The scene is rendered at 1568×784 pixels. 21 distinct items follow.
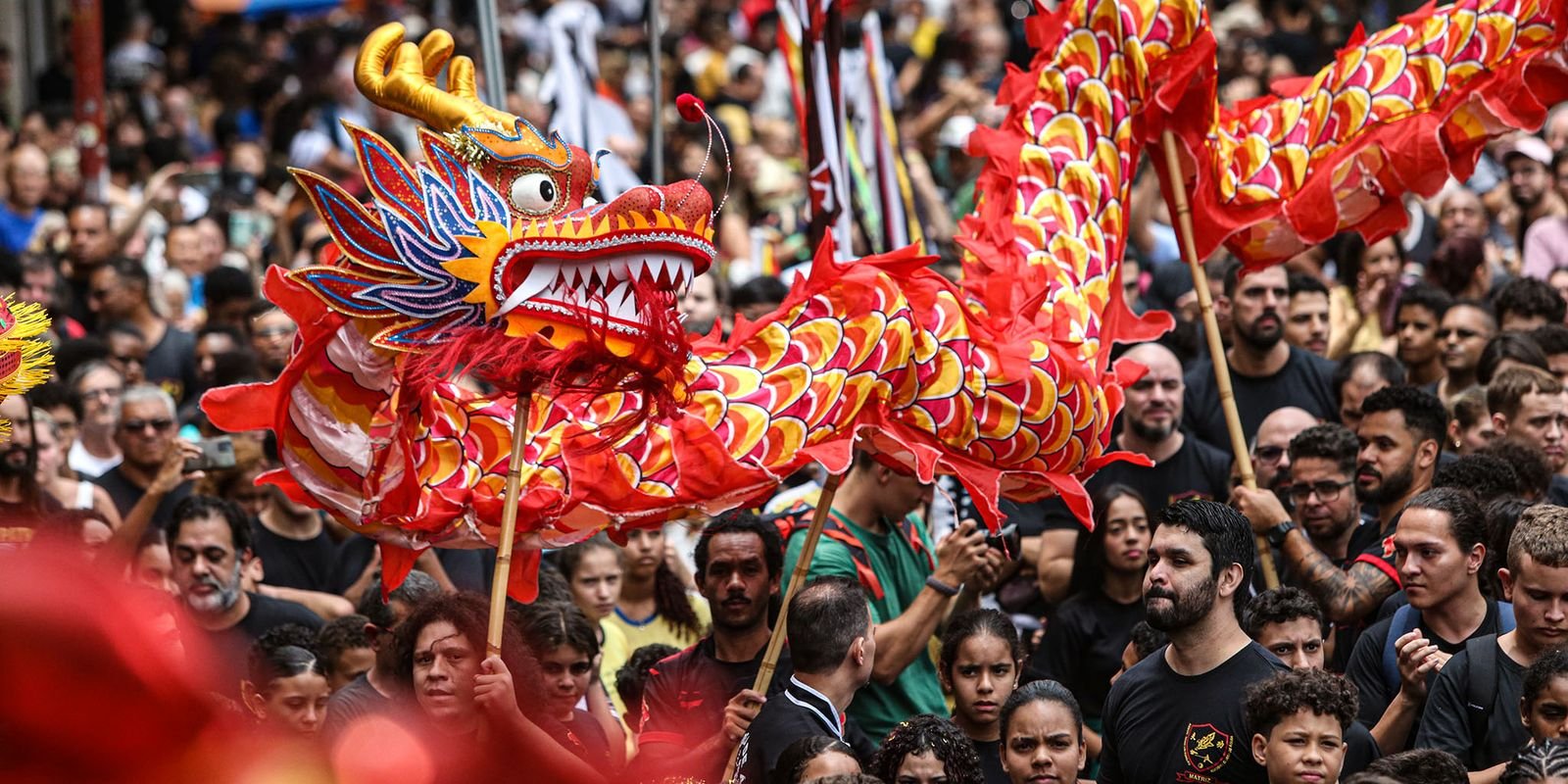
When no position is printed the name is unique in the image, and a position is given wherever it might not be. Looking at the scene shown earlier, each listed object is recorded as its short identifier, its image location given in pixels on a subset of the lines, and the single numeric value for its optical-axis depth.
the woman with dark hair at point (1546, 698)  10.29
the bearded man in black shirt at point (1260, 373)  16.55
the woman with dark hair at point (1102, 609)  13.96
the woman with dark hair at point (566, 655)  12.39
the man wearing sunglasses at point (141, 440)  16.87
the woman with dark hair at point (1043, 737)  11.45
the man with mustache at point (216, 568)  14.05
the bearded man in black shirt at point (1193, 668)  11.00
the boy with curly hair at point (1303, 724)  10.33
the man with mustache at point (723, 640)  12.60
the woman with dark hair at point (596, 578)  14.91
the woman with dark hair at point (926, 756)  10.95
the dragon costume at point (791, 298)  10.70
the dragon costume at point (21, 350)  9.43
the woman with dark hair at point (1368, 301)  19.22
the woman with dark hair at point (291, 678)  11.96
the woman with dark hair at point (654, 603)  15.61
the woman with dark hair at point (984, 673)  12.73
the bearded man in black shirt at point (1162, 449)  15.43
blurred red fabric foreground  5.21
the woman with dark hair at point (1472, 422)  15.41
